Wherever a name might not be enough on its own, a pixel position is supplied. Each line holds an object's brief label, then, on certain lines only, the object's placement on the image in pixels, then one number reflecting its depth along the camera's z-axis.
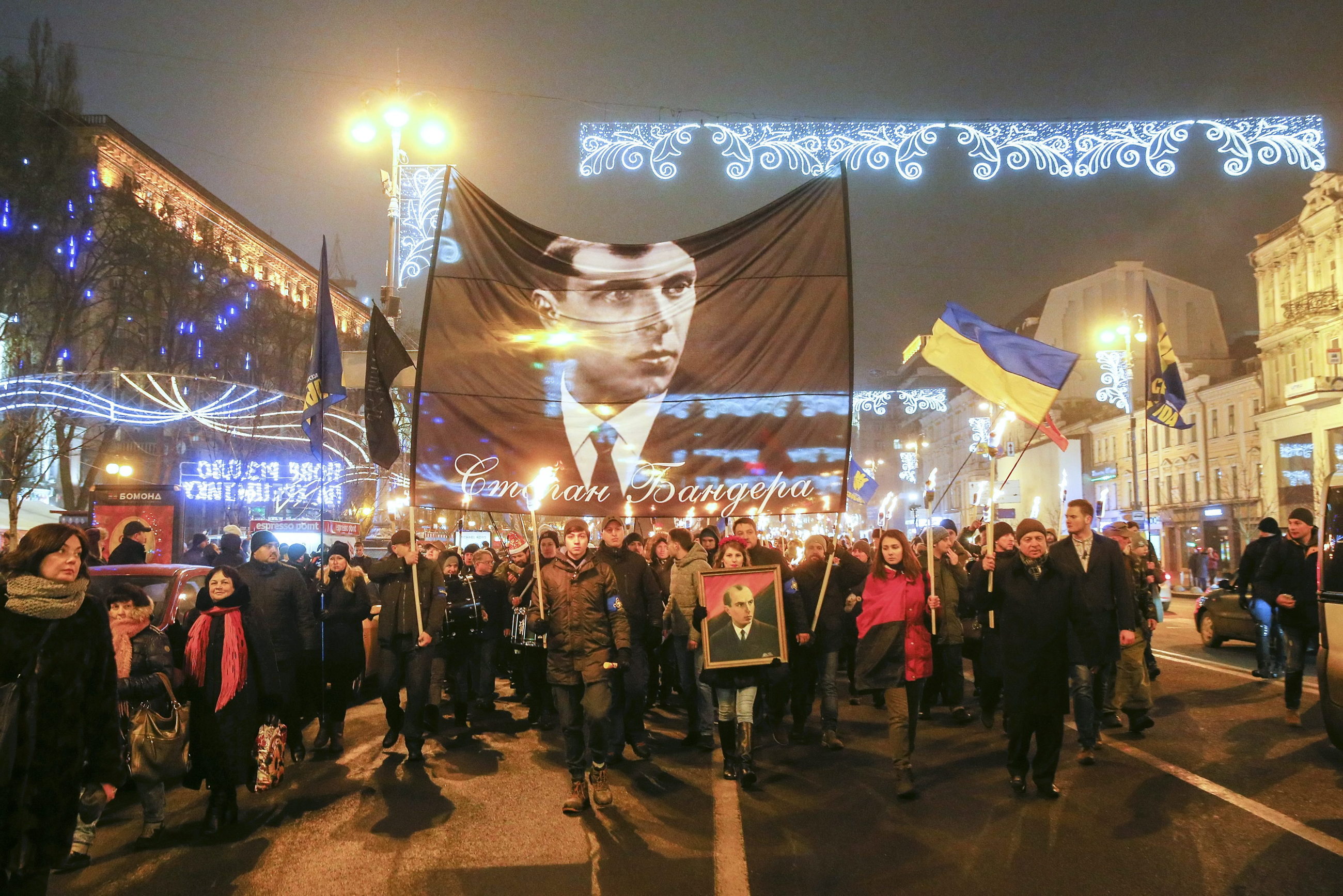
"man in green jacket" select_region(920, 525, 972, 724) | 10.23
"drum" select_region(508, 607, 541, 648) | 9.92
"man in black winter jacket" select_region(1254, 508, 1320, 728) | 9.05
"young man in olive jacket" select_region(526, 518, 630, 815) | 6.84
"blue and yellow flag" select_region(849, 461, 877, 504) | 22.73
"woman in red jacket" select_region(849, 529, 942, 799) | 6.88
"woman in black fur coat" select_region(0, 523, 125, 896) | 3.74
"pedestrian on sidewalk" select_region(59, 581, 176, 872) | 5.75
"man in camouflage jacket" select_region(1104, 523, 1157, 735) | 8.84
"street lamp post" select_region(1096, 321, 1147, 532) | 31.55
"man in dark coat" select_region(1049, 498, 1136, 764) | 7.76
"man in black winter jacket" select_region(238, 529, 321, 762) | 7.89
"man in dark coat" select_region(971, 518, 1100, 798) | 6.62
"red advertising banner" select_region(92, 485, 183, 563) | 22.83
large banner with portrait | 6.53
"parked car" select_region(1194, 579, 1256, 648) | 15.13
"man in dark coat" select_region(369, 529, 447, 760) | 8.35
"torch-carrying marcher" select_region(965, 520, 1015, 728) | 9.36
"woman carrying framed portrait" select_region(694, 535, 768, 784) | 7.34
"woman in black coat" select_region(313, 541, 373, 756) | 8.98
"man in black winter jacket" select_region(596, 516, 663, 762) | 8.02
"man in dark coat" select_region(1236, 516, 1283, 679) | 10.66
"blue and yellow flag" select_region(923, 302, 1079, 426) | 7.86
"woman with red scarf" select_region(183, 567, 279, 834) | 6.21
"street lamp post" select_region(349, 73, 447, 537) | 13.98
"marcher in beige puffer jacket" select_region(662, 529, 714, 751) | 8.51
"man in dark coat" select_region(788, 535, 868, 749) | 8.97
